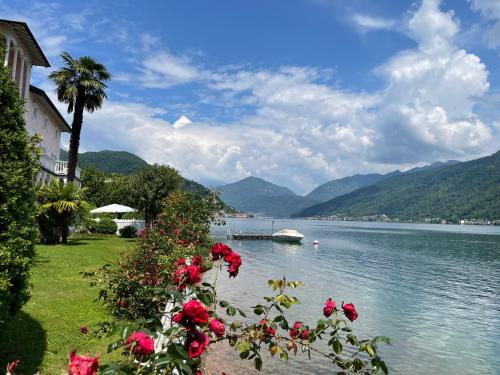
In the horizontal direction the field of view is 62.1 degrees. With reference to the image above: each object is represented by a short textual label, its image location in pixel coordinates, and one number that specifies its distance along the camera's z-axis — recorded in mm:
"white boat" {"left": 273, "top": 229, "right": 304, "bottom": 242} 73812
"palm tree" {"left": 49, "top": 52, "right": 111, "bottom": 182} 30578
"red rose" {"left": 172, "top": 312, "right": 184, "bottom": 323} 2877
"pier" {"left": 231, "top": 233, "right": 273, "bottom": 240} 75438
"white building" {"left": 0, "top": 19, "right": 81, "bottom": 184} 22272
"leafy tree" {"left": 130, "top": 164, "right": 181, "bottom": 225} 40656
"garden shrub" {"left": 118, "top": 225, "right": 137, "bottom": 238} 39312
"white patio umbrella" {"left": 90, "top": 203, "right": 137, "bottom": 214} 39375
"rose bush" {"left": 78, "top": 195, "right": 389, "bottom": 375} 2848
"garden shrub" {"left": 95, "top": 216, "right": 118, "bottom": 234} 38594
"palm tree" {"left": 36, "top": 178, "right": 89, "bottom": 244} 26047
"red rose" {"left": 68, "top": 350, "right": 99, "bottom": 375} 2240
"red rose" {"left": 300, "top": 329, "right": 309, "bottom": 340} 4922
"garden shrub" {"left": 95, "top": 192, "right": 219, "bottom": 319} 9711
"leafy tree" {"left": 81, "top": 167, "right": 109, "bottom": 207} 66131
